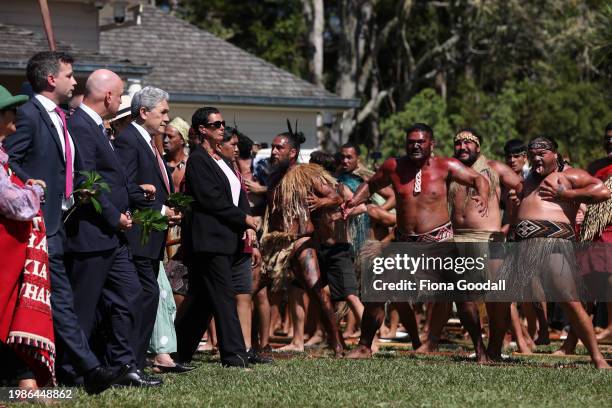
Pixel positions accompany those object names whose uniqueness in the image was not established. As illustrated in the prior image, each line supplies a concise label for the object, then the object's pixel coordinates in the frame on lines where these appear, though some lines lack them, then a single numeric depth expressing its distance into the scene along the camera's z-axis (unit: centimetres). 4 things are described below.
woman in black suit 1714
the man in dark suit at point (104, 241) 1406
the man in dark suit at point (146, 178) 1544
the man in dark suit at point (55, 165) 1317
